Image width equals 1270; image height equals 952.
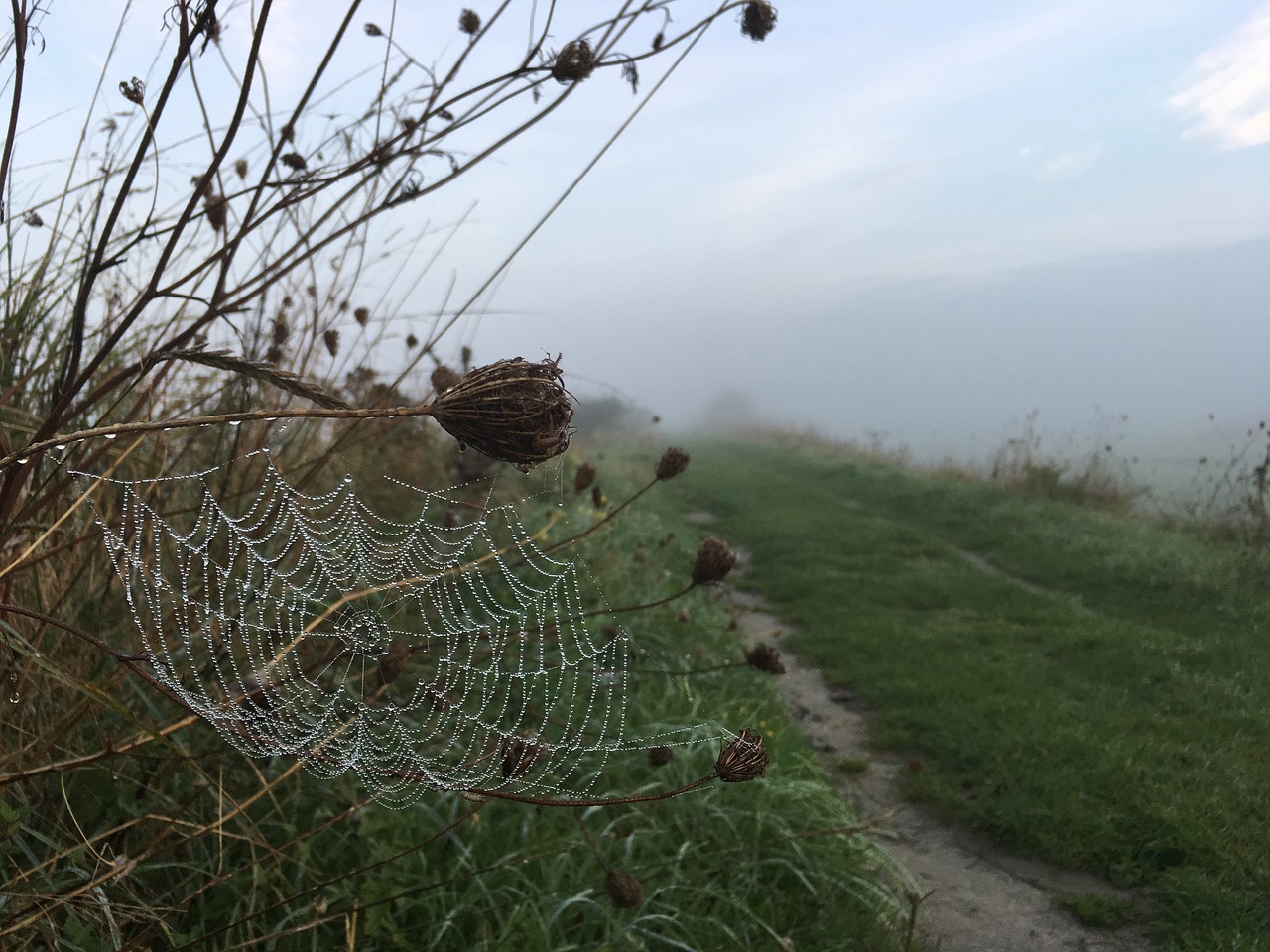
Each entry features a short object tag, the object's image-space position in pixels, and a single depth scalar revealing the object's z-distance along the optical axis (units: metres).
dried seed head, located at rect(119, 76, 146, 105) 0.68
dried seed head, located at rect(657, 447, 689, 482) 0.84
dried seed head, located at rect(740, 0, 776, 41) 0.71
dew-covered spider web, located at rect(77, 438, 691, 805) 0.68
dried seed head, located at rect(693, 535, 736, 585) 0.74
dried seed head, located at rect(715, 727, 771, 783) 0.37
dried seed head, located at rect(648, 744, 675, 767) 0.70
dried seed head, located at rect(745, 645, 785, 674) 0.82
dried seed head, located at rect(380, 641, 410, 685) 0.66
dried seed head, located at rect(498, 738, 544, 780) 0.49
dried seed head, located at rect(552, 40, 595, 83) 0.67
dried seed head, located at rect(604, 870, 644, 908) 0.65
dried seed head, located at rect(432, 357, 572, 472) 0.31
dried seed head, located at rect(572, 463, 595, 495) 2.21
